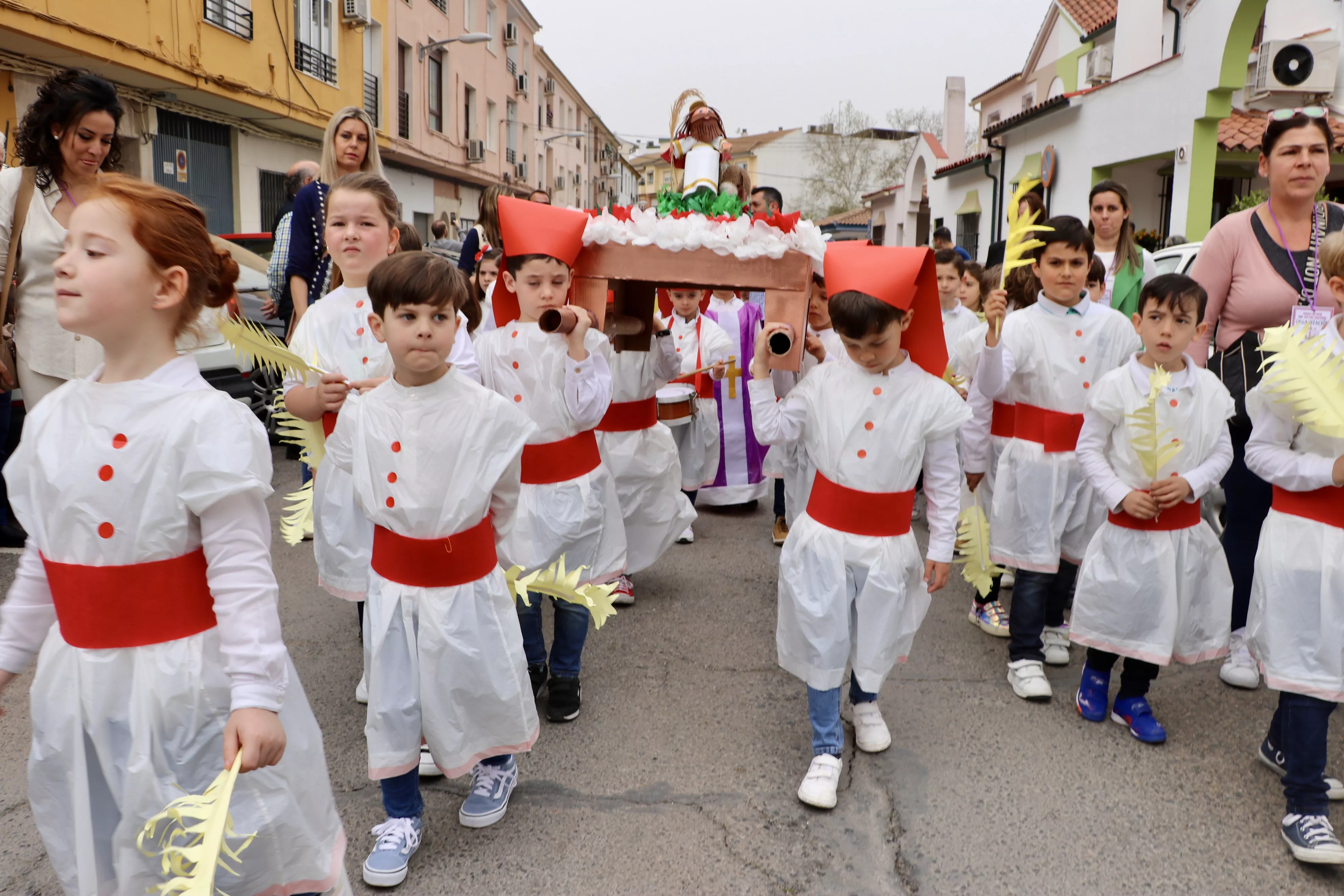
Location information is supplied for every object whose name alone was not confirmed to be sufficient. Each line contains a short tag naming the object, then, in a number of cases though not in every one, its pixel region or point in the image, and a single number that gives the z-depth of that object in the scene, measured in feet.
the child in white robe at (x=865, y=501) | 10.49
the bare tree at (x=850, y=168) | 166.81
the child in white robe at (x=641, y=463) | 15.58
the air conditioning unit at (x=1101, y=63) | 69.10
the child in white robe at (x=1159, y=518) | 11.25
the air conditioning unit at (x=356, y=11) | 63.62
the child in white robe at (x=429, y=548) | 8.61
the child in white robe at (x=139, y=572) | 5.93
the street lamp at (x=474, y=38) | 73.67
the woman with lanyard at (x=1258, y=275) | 11.82
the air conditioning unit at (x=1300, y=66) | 48.70
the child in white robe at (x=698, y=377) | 20.51
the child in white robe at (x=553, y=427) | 11.30
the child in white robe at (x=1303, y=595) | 9.30
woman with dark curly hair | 12.85
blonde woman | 14.10
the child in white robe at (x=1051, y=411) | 13.30
